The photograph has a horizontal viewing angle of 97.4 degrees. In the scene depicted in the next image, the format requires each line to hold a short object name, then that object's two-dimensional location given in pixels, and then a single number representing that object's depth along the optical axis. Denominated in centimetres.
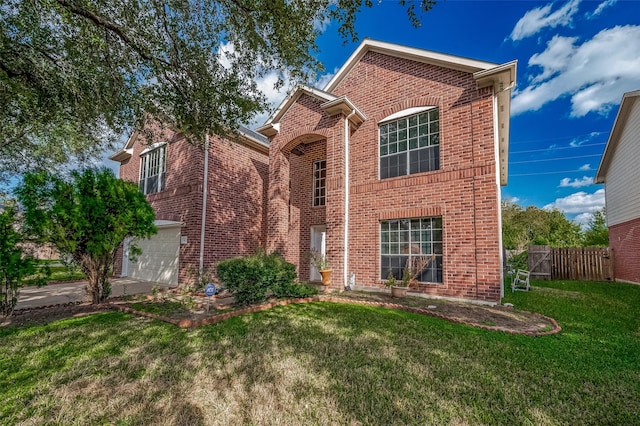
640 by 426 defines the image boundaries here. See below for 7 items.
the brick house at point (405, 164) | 779
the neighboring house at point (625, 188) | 1139
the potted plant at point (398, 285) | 815
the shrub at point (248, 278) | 709
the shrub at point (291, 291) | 773
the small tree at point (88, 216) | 630
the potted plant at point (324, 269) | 926
